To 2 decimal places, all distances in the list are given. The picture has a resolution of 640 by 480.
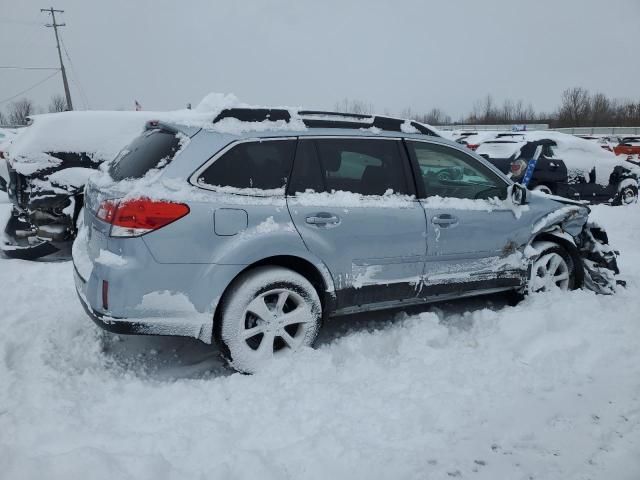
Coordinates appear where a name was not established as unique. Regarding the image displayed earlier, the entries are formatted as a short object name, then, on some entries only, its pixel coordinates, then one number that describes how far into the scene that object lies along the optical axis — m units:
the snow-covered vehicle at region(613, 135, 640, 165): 19.78
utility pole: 33.22
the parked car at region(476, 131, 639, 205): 10.90
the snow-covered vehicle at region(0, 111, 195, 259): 6.06
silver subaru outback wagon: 3.10
